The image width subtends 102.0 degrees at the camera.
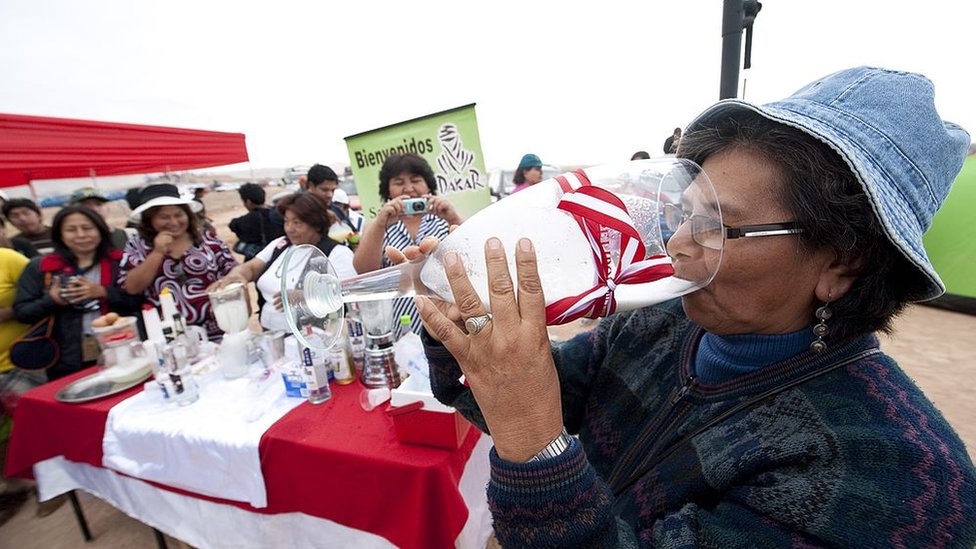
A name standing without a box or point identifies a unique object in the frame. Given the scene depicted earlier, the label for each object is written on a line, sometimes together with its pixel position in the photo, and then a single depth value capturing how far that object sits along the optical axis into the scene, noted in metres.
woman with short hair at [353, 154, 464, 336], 2.10
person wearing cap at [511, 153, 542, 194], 6.41
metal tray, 2.12
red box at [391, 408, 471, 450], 1.48
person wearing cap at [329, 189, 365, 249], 4.68
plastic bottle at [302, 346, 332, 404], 1.85
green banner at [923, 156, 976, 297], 5.26
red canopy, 5.18
